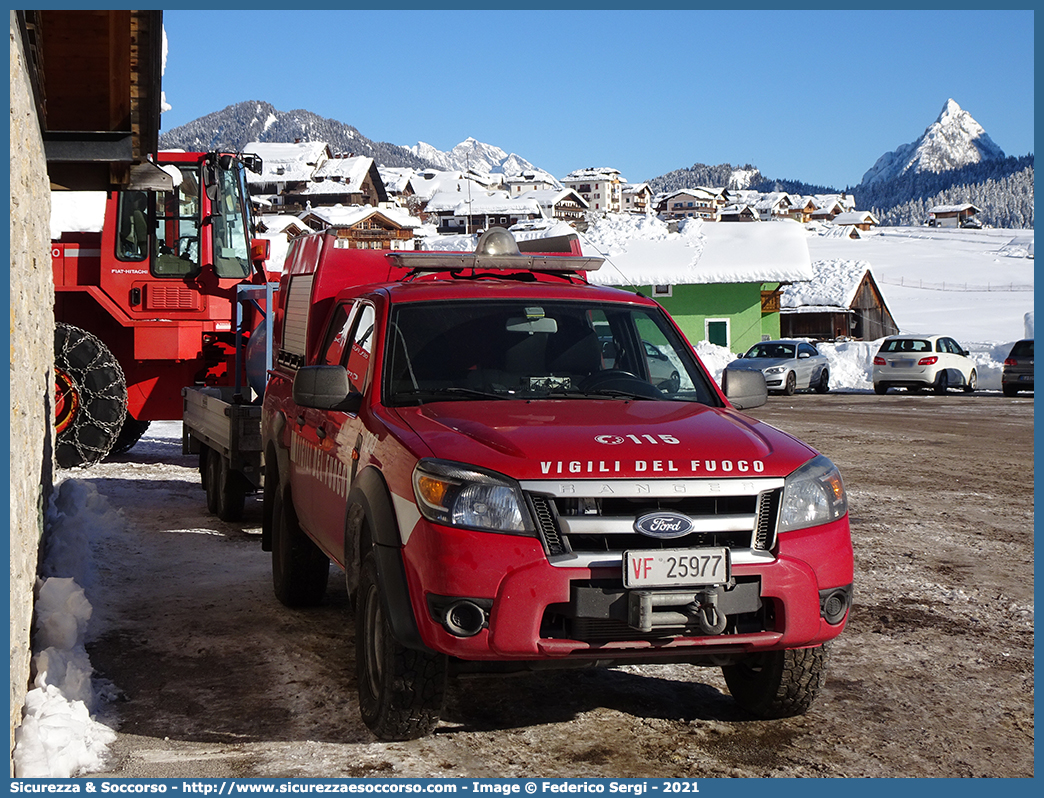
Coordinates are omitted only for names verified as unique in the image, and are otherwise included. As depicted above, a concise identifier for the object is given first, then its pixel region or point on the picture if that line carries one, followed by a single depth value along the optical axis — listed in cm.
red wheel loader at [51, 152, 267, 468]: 1347
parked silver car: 3142
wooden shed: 6238
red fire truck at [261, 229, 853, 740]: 425
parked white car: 3041
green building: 4766
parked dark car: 2838
